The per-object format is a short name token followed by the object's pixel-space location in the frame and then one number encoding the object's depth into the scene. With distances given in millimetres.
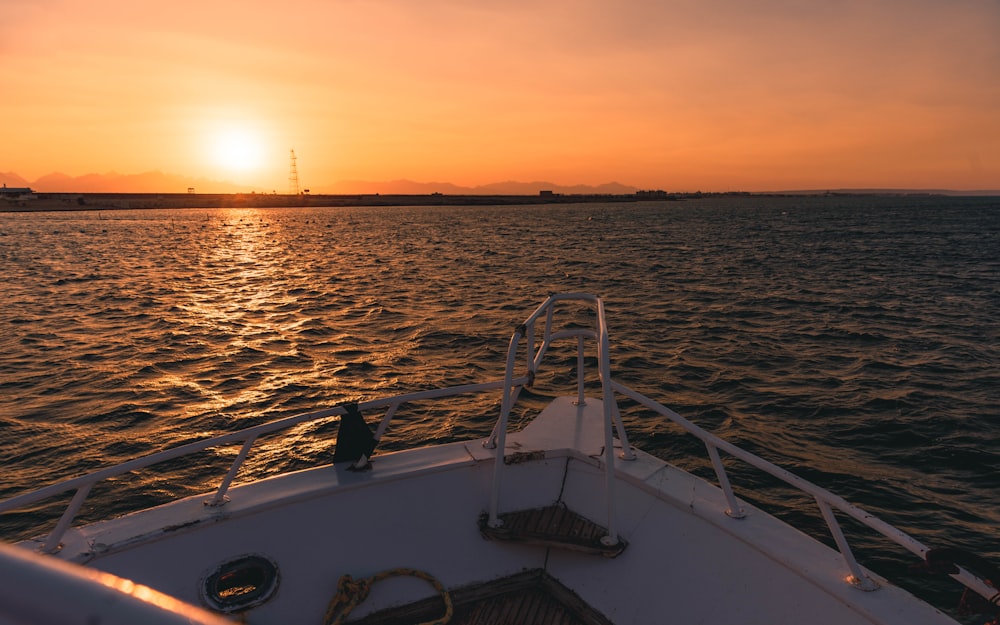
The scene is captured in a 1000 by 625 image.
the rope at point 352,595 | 4035
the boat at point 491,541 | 3840
